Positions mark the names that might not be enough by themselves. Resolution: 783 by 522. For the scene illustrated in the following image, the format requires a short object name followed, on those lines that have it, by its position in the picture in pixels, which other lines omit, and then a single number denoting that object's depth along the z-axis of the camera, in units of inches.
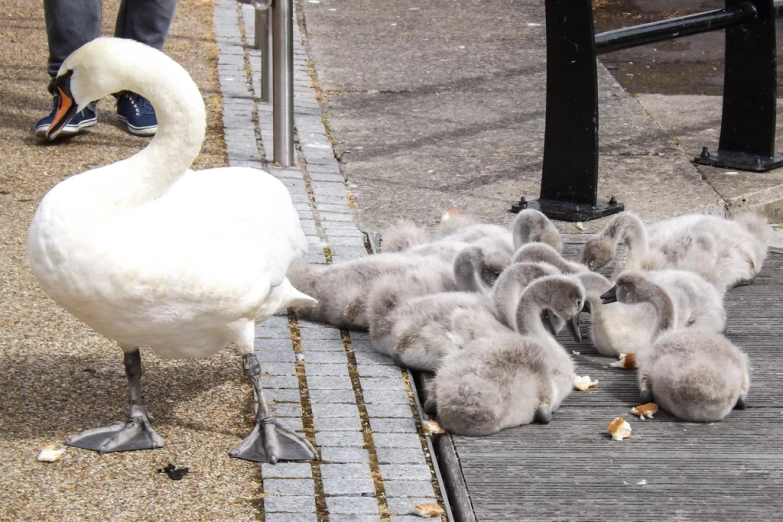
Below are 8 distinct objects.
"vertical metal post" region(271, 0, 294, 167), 483.8
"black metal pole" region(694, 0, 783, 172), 505.0
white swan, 255.4
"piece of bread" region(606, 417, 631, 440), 300.2
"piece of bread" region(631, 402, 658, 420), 312.7
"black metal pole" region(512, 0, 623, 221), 430.9
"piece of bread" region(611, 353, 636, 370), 344.2
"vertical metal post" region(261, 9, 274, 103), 557.3
